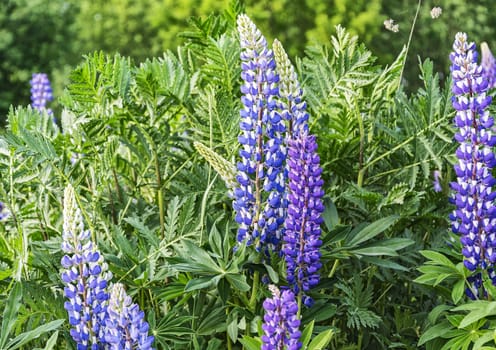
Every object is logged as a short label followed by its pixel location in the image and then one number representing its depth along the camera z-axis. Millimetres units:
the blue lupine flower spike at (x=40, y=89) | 4818
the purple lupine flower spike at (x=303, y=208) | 2523
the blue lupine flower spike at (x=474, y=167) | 2620
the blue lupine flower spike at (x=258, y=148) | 2554
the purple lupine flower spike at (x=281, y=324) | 2337
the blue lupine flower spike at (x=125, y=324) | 2374
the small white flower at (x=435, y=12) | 2959
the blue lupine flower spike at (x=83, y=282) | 2473
